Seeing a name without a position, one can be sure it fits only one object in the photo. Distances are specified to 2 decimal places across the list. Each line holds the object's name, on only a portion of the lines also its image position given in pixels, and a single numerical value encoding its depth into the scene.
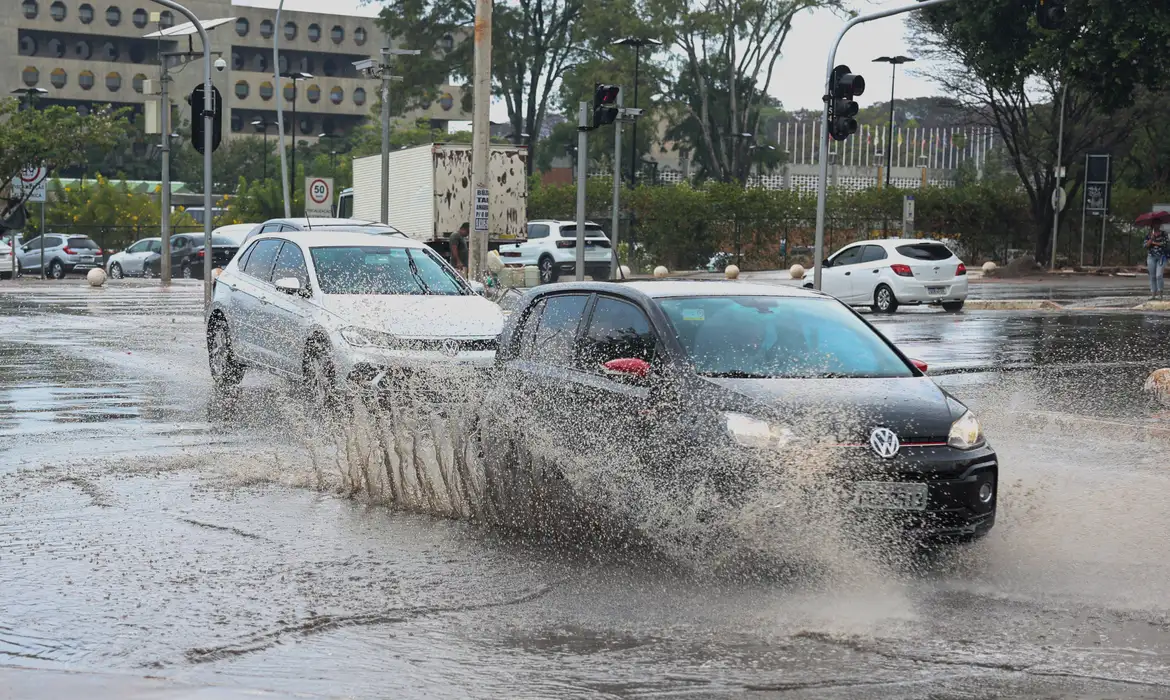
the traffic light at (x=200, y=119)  25.28
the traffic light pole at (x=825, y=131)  22.75
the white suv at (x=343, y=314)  12.52
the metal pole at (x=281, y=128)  47.91
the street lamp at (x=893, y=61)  69.19
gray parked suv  49.81
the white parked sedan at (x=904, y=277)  30.11
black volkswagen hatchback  7.15
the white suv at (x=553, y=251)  42.84
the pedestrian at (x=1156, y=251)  32.44
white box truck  35.28
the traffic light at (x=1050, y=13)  23.95
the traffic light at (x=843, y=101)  22.06
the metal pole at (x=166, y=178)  40.25
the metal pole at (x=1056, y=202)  48.90
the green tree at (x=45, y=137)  48.53
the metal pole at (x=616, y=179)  28.91
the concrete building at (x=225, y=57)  102.19
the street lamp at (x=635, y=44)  54.09
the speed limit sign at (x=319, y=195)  34.75
